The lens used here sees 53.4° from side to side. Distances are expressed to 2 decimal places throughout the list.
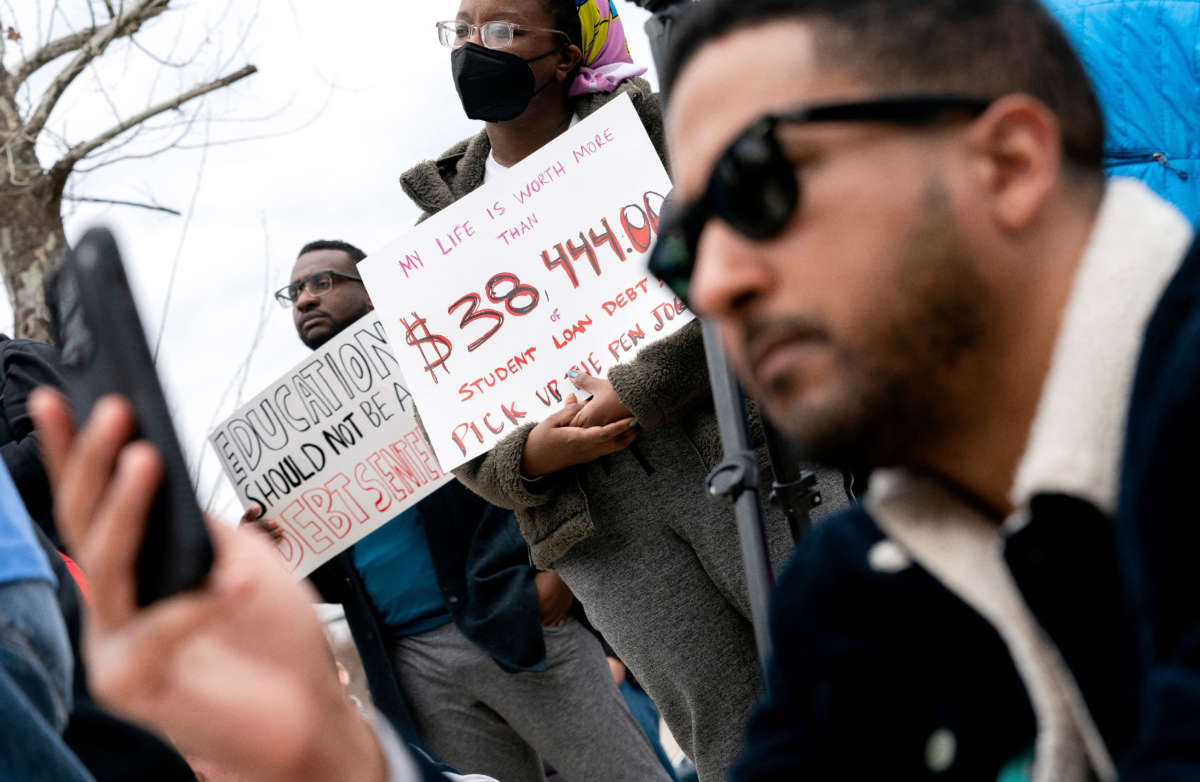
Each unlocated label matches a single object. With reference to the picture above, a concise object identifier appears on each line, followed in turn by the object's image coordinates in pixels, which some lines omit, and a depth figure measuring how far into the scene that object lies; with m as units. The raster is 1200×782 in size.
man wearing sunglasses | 0.96
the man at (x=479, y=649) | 3.39
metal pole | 1.83
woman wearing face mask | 2.39
